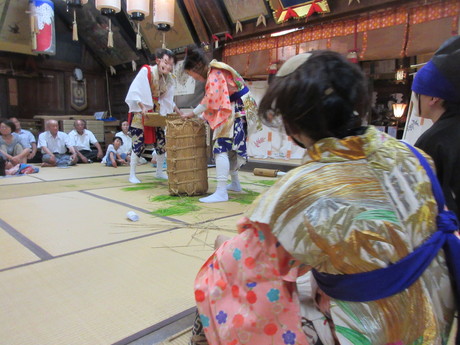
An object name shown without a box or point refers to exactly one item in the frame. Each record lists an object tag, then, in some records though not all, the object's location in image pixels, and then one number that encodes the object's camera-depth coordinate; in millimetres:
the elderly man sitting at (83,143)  5996
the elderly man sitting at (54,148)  5520
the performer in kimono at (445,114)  1018
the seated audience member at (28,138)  5098
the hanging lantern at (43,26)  5949
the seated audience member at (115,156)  5639
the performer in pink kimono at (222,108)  2891
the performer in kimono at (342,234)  566
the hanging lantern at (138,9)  4492
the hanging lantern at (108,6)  4375
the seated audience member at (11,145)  4672
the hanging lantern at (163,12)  4684
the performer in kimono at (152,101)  3568
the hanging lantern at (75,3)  4539
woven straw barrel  3125
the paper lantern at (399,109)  6219
